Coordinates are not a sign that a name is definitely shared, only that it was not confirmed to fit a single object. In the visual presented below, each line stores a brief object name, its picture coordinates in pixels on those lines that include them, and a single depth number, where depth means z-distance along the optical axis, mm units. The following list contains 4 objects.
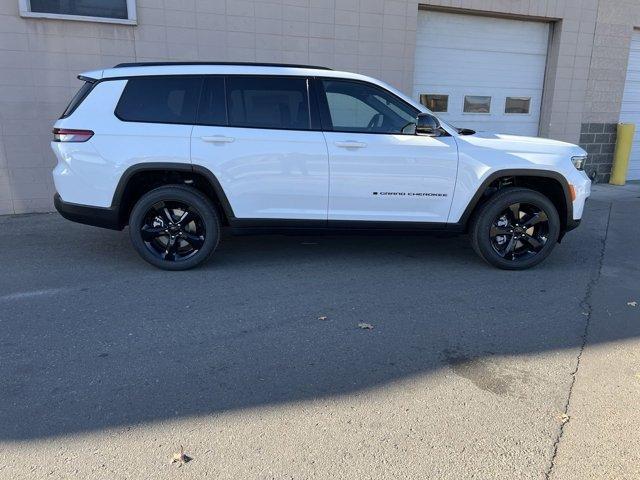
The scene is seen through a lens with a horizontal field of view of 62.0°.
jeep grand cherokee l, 4957
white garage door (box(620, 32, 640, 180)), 11695
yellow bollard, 11484
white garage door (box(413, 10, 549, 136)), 9922
